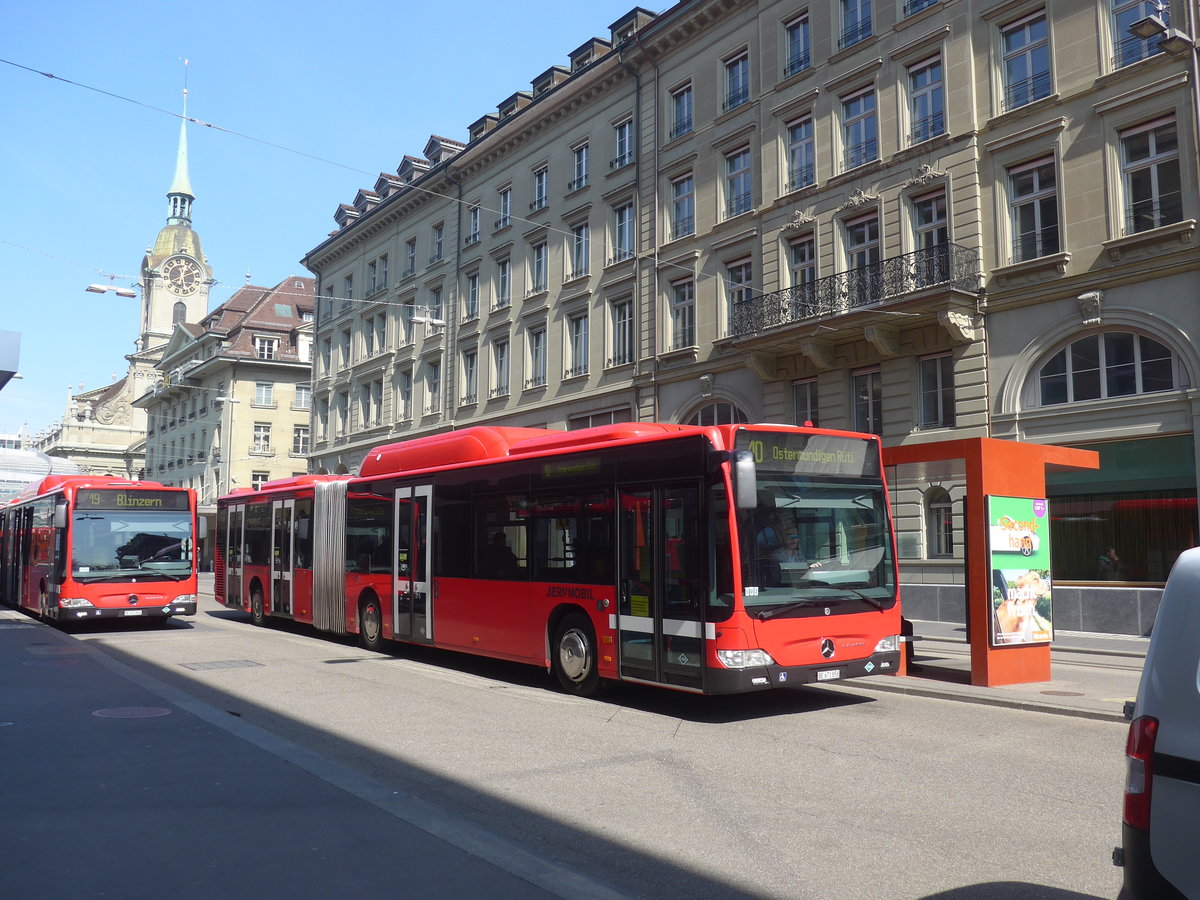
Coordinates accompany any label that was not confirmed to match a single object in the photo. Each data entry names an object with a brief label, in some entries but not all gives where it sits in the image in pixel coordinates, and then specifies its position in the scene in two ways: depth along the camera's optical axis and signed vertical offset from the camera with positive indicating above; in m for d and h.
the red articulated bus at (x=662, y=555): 9.59 -0.13
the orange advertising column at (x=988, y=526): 11.81 +0.12
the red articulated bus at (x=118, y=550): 18.80 +0.03
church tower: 117.69 +31.98
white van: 3.02 -0.69
